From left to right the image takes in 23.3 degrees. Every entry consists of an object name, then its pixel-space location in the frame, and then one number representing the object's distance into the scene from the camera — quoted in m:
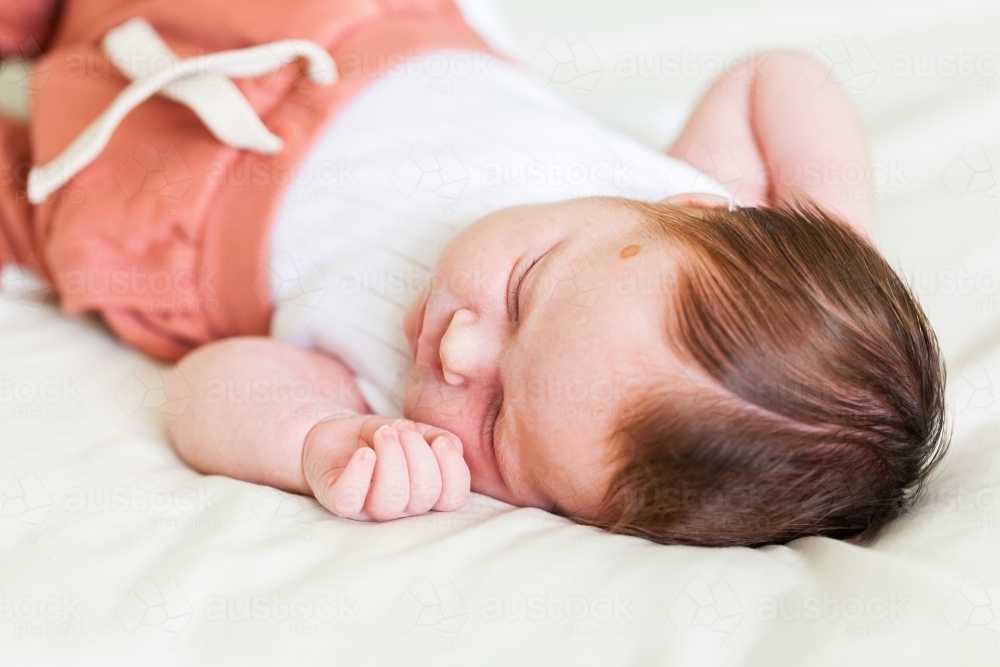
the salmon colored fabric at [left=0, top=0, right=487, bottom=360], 0.66
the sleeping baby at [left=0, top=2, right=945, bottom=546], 0.56
